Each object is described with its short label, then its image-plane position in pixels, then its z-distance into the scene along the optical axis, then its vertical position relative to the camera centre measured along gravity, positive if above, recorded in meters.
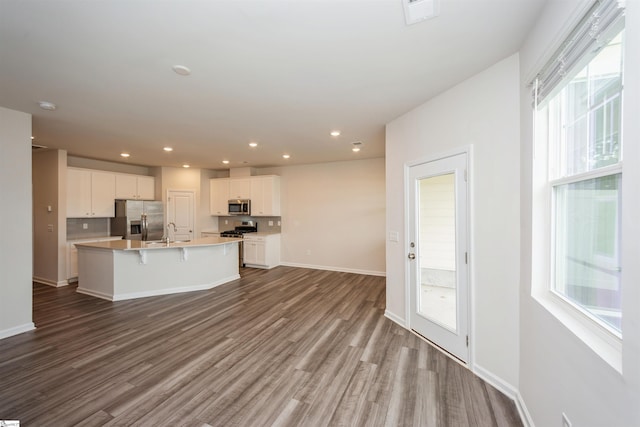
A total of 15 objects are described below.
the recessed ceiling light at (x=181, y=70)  2.13 +1.21
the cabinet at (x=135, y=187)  6.07 +0.65
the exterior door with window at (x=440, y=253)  2.43 -0.44
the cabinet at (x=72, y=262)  5.08 -0.97
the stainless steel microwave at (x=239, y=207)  6.83 +0.15
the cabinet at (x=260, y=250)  6.48 -0.96
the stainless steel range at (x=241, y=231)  6.74 -0.49
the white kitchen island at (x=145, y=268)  4.23 -0.96
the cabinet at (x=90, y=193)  5.25 +0.42
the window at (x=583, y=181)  1.08 +0.16
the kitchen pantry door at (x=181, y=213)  6.81 -0.01
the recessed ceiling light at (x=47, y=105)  2.85 +1.22
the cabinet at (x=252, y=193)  6.66 +0.53
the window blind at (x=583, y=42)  1.03 +0.78
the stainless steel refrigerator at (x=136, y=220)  5.88 -0.17
